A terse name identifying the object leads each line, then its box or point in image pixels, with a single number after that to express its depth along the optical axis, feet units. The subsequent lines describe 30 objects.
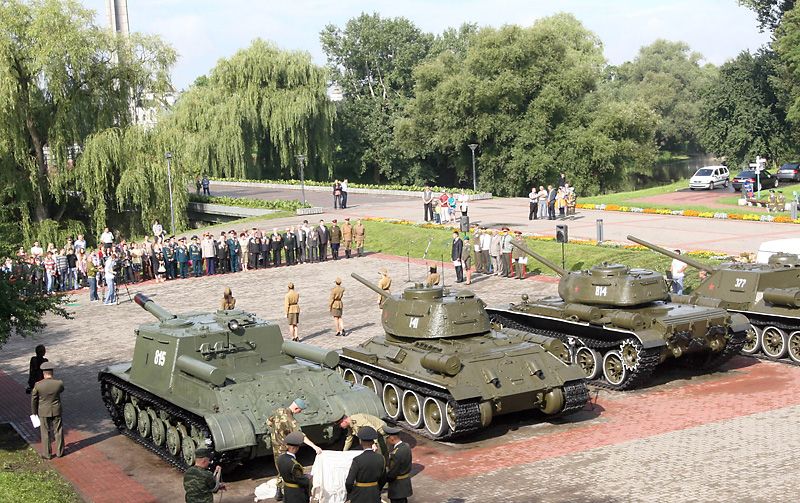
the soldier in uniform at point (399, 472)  31.65
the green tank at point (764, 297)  63.05
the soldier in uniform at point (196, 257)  105.91
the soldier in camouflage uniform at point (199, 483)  30.35
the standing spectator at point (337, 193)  153.38
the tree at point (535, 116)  187.21
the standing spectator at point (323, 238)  111.14
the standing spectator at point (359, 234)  114.01
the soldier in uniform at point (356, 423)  39.01
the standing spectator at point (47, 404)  46.42
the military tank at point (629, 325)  57.47
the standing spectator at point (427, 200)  128.77
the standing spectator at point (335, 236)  111.86
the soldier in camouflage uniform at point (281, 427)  39.78
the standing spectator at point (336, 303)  74.02
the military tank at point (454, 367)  47.78
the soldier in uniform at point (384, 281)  74.59
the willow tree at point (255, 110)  186.39
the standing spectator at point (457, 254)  96.12
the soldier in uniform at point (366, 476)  29.78
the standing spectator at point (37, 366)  51.24
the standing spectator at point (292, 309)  72.38
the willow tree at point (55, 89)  123.44
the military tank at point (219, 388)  42.19
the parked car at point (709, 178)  179.52
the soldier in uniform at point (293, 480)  30.86
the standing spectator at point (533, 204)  129.49
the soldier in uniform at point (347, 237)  114.52
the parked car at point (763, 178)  176.55
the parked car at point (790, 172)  185.68
